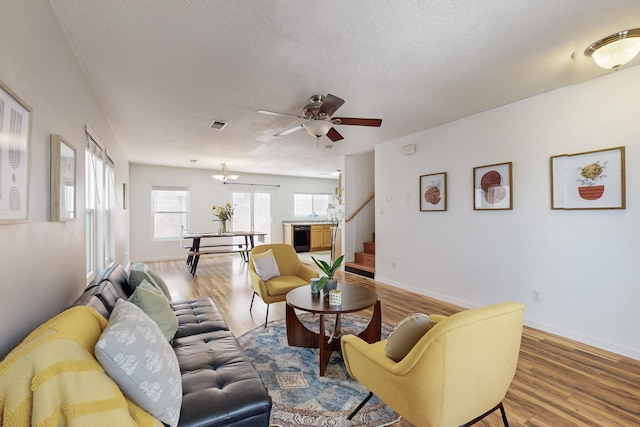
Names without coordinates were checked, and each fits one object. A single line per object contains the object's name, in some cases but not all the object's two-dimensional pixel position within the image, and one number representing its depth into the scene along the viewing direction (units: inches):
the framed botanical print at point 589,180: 102.3
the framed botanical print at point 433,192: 161.8
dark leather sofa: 49.7
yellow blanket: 32.1
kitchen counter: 357.9
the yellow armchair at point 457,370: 48.2
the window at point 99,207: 107.4
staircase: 218.1
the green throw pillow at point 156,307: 72.6
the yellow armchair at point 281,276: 125.6
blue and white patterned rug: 70.1
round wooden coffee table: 91.6
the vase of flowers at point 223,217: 264.1
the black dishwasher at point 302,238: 349.4
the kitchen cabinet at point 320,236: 360.8
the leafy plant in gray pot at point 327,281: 104.0
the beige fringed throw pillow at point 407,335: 57.2
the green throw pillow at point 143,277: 89.1
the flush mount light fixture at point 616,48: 76.5
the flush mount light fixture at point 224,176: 267.3
